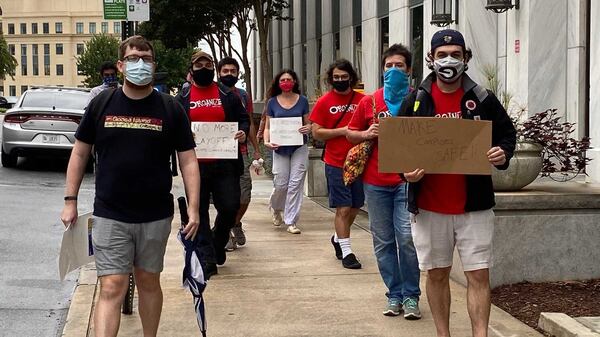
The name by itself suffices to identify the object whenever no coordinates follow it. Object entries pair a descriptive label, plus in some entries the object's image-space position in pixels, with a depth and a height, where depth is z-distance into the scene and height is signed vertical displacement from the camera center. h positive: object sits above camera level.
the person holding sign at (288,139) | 9.59 -0.16
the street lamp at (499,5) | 12.52 +1.70
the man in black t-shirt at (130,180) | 4.80 -0.30
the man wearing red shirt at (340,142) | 7.87 -0.17
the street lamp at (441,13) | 14.57 +1.87
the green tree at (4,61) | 89.00 +7.13
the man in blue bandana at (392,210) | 6.12 -0.63
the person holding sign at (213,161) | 7.47 -0.32
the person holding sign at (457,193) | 4.87 -0.41
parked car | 16.12 +0.00
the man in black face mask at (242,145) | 8.40 -0.14
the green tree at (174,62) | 48.78 +3.84
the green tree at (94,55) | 78.11 +6.80
